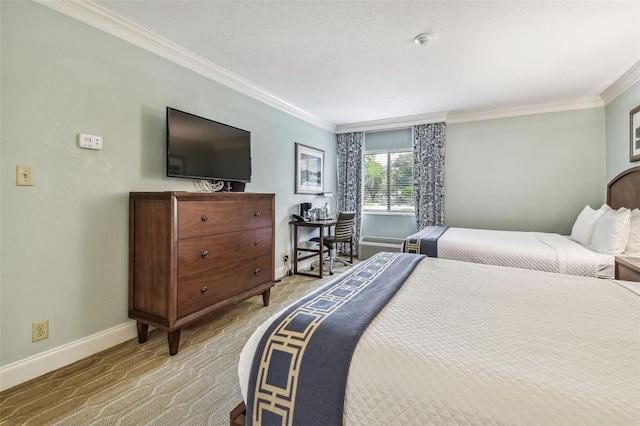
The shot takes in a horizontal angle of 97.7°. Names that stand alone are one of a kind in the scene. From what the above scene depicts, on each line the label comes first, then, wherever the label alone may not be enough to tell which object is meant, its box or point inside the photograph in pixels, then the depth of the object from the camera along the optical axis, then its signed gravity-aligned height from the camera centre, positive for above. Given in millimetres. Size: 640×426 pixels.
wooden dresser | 2012 -356
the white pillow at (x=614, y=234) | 2330 -185
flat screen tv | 2398 +603
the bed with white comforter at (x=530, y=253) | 2318 -378
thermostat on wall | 1968 +502
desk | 4004 -526
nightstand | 1816 -390
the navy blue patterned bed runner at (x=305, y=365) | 893 -522
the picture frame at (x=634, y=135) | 2857 +804
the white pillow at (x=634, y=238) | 2306 -218
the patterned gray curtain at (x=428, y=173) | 4633 +650
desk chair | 4309 -354
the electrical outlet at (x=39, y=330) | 1784 -771
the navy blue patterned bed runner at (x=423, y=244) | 3000 -360
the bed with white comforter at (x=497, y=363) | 700 -448
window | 5086 +570
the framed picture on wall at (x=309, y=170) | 4363 +695
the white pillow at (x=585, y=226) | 2799 -143
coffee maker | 4434 +39
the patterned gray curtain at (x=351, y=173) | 5332 +735
